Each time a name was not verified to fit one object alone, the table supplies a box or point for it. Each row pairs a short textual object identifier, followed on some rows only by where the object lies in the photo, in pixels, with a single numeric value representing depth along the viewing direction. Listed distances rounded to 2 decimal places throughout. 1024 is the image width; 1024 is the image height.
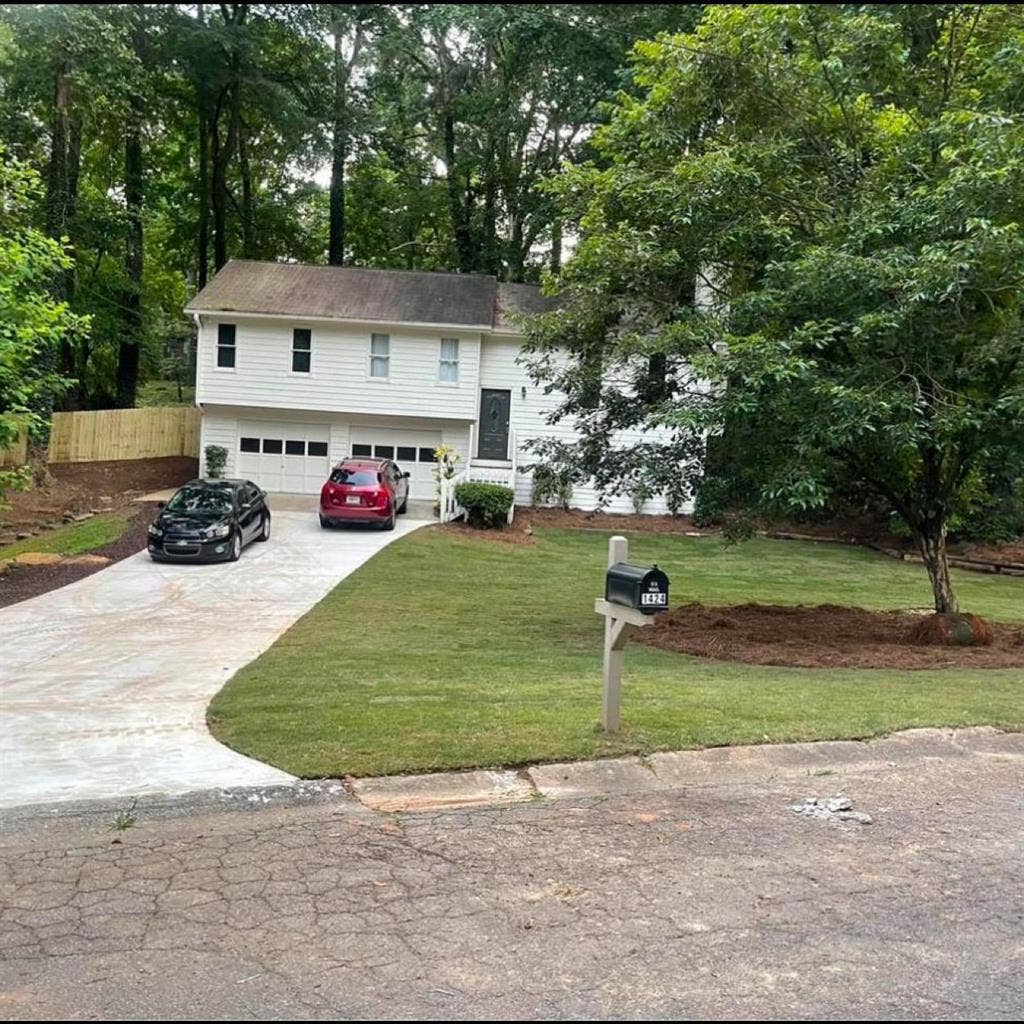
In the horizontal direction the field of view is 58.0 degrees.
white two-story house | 27.86
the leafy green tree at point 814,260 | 9.29
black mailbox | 5.57
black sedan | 18.05
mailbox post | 5.58
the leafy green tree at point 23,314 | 13.05
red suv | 22.22
